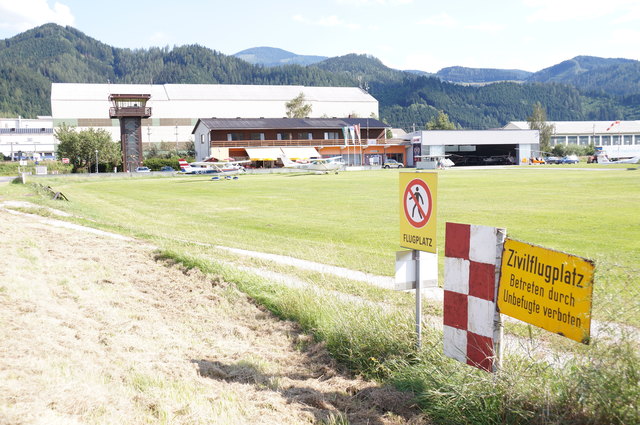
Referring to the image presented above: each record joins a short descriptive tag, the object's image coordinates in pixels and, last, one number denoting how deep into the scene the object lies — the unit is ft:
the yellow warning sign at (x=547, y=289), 13.76
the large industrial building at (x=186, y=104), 396.37
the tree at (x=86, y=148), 289.12
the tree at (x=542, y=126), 405.80
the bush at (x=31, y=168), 287.48
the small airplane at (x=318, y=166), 238.48
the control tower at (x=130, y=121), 294.87
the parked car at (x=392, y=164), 324.37
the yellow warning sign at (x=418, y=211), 19.63
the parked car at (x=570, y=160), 344.28
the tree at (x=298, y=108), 419.74
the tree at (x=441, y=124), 484.74
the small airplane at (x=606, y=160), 296.51
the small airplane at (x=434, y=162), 303.68
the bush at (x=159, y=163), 308.21
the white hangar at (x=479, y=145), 349.61
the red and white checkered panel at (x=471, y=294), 16.66
